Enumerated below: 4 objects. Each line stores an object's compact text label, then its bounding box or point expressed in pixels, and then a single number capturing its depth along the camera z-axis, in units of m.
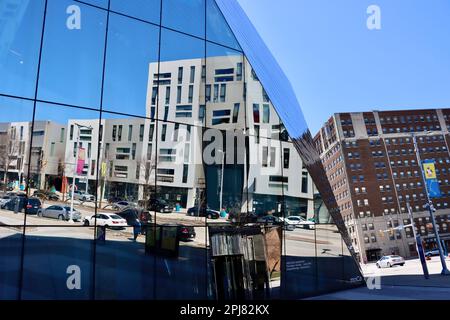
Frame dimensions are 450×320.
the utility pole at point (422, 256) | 21.51
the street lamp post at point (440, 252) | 24.66
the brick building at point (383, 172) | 83.94
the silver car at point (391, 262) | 40.53
